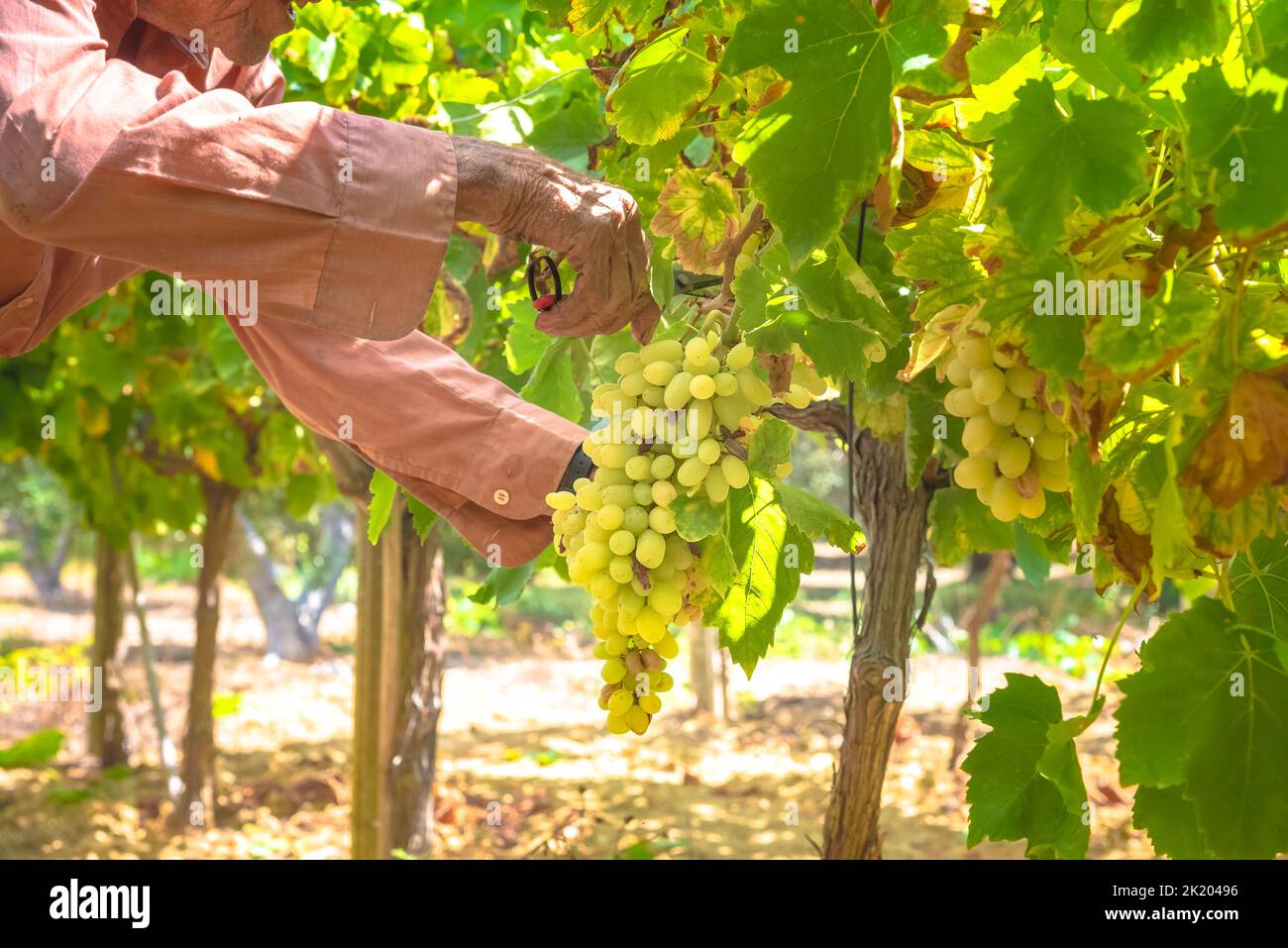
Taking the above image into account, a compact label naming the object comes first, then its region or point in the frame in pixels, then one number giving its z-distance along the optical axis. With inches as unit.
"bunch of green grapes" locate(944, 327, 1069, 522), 38.1
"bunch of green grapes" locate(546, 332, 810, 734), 40.9
